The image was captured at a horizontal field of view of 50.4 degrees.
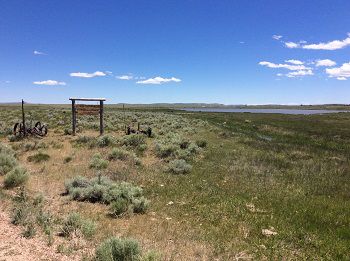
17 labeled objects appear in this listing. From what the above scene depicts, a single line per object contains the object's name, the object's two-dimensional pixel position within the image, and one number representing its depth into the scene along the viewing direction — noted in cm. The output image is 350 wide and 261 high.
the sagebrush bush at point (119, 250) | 643
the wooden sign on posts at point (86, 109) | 2784
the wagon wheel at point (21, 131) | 2583
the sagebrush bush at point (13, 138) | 2430
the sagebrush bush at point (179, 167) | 1594
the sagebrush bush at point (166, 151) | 2073
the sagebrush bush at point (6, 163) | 1355
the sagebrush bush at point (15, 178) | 1188
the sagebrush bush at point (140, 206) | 1027
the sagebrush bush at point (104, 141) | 2326
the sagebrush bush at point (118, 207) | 994
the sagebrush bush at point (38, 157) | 1727
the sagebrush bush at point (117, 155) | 1872
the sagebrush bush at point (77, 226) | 782
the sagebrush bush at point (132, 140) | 2409
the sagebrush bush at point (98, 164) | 1605
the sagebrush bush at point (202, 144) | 2603
